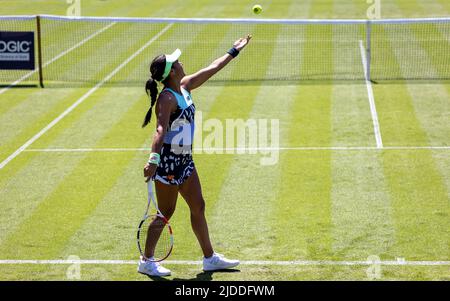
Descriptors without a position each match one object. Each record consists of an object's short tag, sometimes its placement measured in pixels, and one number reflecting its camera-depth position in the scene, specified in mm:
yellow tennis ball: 15348
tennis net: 22328
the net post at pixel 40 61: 22047
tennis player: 9305
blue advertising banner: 22391
